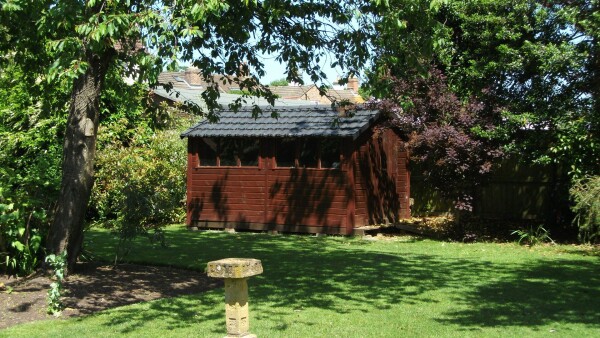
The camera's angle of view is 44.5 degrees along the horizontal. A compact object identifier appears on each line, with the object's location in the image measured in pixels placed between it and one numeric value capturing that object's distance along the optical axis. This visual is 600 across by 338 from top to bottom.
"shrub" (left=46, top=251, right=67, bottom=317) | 8.61
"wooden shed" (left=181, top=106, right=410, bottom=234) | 18.55
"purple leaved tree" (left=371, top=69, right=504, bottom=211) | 16.78
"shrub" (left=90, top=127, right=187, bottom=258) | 20.48
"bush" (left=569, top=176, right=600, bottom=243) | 14.09
